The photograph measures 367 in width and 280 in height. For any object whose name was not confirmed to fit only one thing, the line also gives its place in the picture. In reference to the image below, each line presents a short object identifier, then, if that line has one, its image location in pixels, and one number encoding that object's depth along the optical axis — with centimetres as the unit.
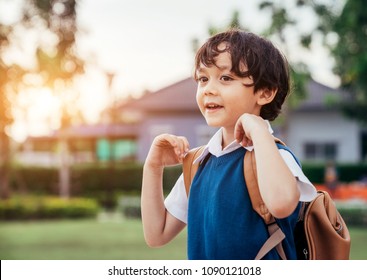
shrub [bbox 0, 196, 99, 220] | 1042
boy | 112
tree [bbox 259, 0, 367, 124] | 690
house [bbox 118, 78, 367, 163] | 1533
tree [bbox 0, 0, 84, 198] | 940
